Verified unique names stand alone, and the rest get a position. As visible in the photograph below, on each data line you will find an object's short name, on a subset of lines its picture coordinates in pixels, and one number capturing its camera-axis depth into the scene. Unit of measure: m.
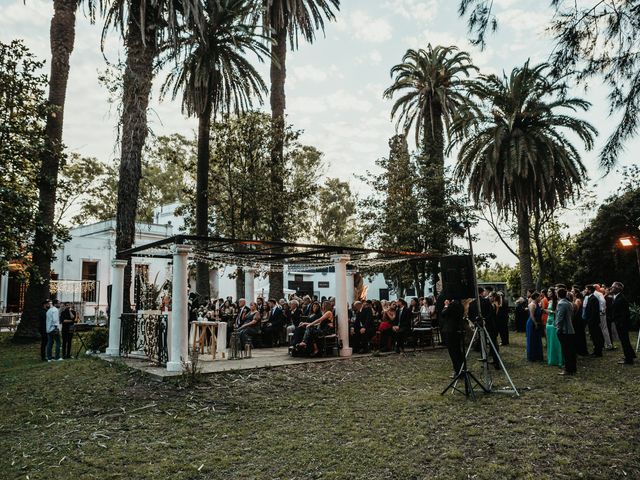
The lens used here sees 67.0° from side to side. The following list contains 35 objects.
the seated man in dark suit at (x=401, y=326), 13.66
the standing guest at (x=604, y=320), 13.27
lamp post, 16.44
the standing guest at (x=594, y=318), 12.00
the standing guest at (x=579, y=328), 11.62
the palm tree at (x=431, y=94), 25.14
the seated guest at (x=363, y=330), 13.55
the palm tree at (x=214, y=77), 18.17
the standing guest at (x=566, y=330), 9.63
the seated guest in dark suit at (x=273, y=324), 15.34
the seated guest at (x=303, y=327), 12.81
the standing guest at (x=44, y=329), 13.22
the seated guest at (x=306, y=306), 15.67
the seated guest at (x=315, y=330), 12.45
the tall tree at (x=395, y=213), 21.78
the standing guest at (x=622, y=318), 10.76
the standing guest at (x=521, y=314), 18.84
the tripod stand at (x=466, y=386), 7.77
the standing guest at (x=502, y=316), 14.46
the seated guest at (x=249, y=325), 13.11
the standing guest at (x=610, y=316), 13.44
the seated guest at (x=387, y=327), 13.75
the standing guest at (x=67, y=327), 13.55
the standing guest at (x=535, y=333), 11.14
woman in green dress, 10.76
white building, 27.92
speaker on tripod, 7.96
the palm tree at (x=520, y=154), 21.98
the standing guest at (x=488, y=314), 12.23
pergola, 10.11
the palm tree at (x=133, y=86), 13.17
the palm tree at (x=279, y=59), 19.80
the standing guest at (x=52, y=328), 13.15
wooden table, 11.96
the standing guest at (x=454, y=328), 8.58
